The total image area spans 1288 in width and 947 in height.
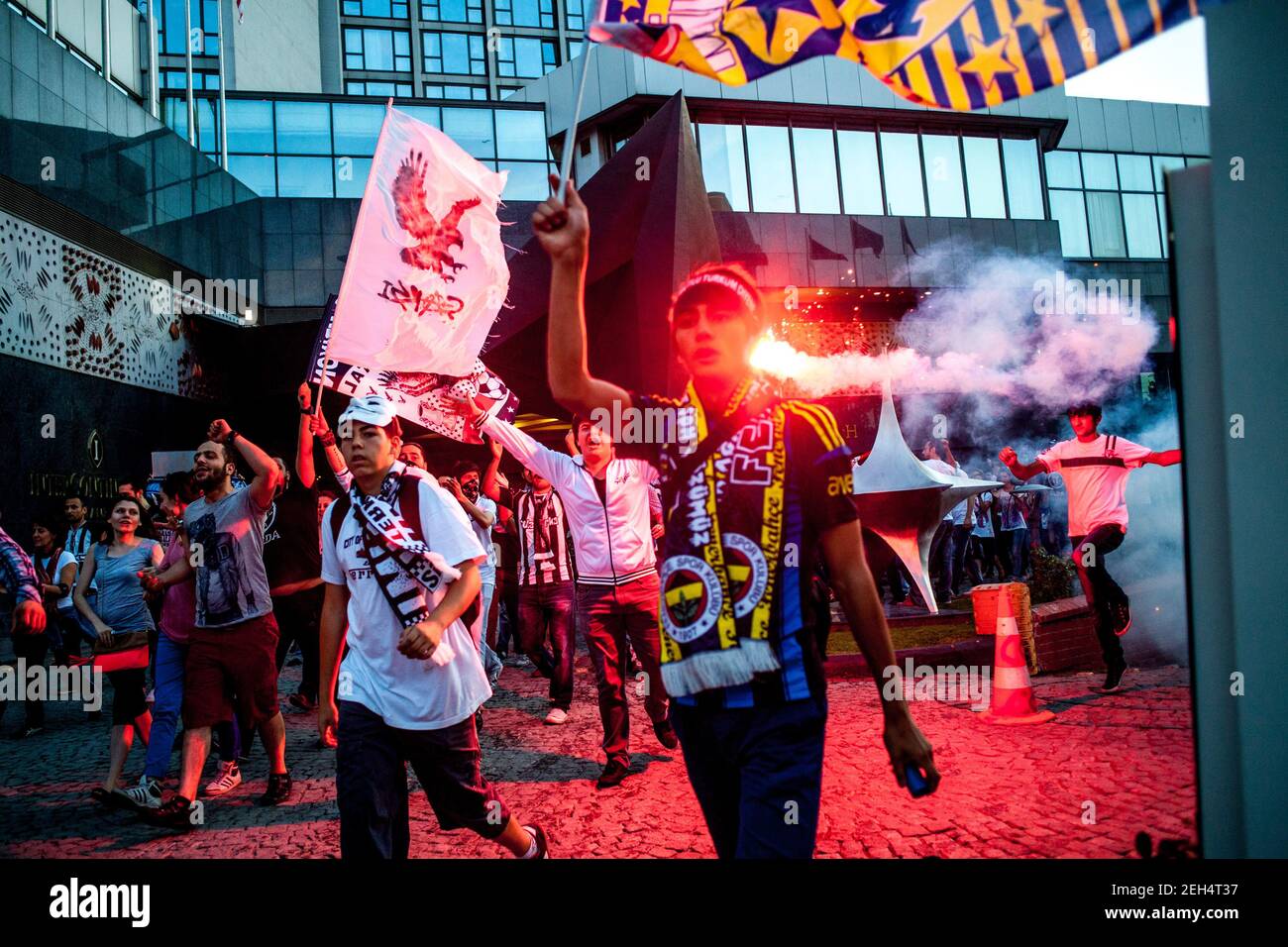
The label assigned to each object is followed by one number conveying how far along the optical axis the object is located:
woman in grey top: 6.10
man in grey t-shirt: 5.03
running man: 6.43
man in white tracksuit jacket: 5.72
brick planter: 7.62
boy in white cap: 3.26
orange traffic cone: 5.93
